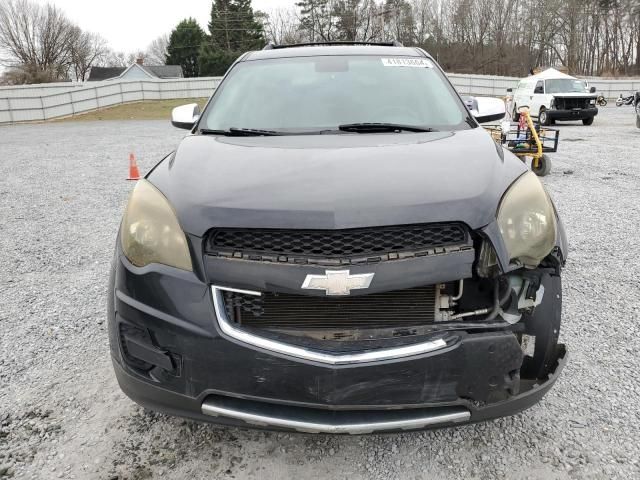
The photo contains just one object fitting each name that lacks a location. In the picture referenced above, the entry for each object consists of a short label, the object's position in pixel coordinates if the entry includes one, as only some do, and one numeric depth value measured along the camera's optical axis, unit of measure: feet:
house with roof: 199.49
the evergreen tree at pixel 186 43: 196.54
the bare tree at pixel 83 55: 205.16
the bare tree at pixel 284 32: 187.32
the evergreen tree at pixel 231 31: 172.76
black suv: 5.41
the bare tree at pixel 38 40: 181.27
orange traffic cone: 26.68
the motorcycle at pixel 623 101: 89.74
